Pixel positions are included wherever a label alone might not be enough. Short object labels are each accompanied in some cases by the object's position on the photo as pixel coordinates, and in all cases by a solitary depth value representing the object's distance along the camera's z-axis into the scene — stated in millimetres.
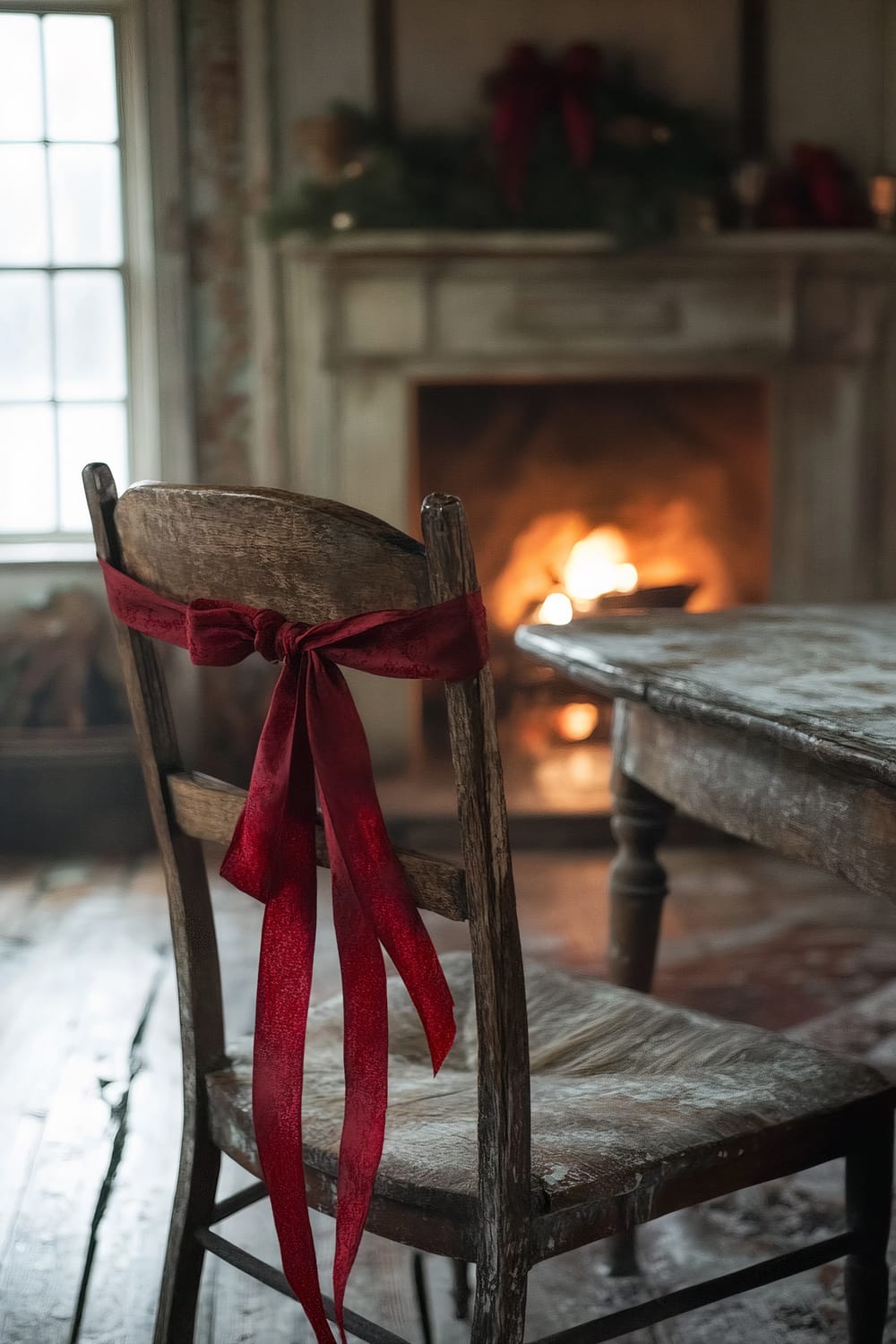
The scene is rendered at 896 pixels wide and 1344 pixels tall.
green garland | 3500
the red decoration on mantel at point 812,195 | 3639
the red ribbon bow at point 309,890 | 925
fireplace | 3643
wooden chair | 883
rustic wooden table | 1033
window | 3777
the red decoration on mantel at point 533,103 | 3521
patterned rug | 1522
